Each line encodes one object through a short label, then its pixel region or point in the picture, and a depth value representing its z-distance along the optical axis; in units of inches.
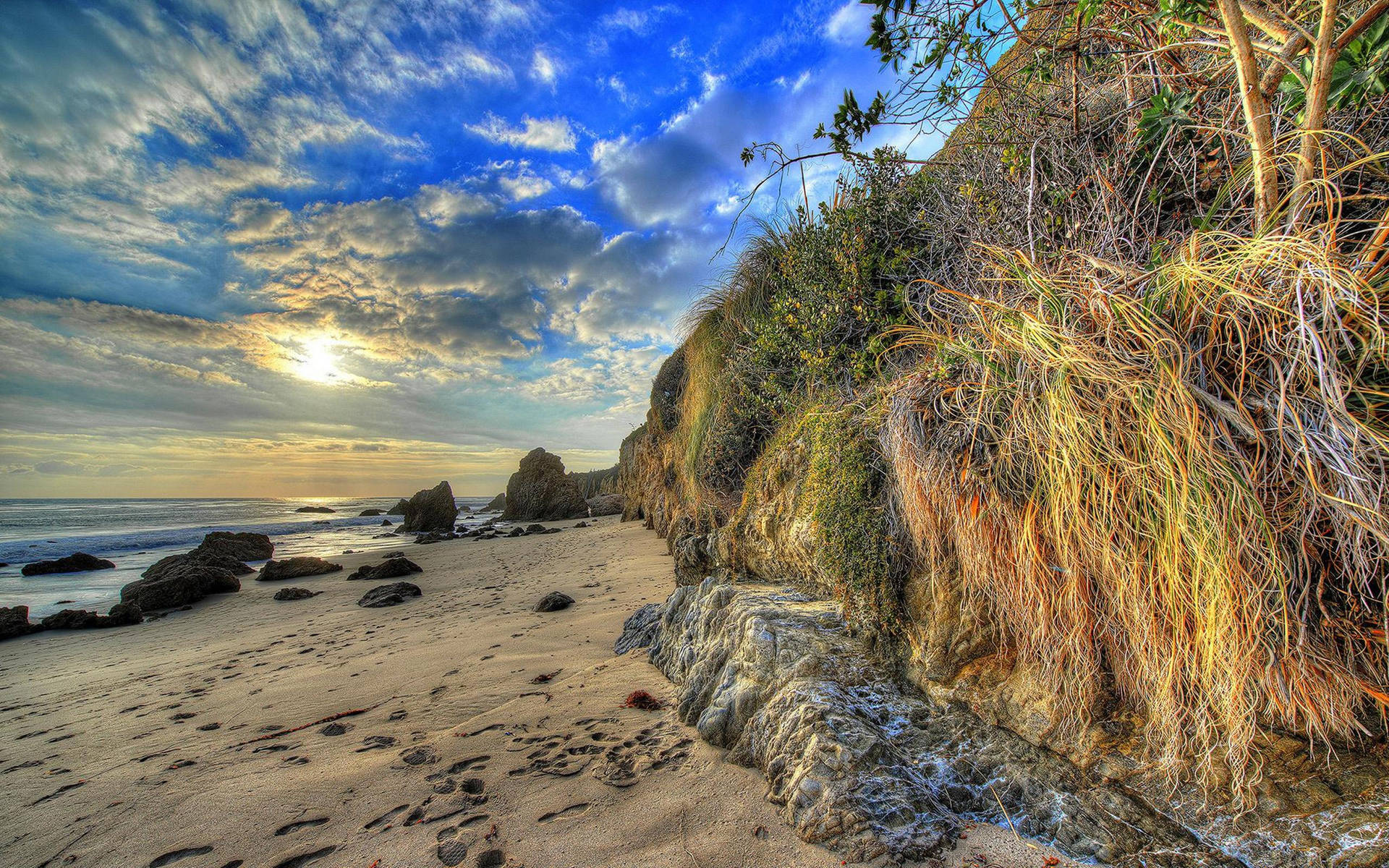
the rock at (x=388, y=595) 320.8
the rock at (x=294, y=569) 449.1
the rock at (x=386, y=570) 425.7
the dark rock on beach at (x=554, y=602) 252.2
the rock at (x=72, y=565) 563.2
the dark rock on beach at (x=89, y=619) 321.4
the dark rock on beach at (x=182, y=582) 363.3
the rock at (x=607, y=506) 1020.5
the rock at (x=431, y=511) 910.4
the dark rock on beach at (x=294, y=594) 367.9
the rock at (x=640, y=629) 183.9
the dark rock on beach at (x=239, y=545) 585.3
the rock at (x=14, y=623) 307.7
